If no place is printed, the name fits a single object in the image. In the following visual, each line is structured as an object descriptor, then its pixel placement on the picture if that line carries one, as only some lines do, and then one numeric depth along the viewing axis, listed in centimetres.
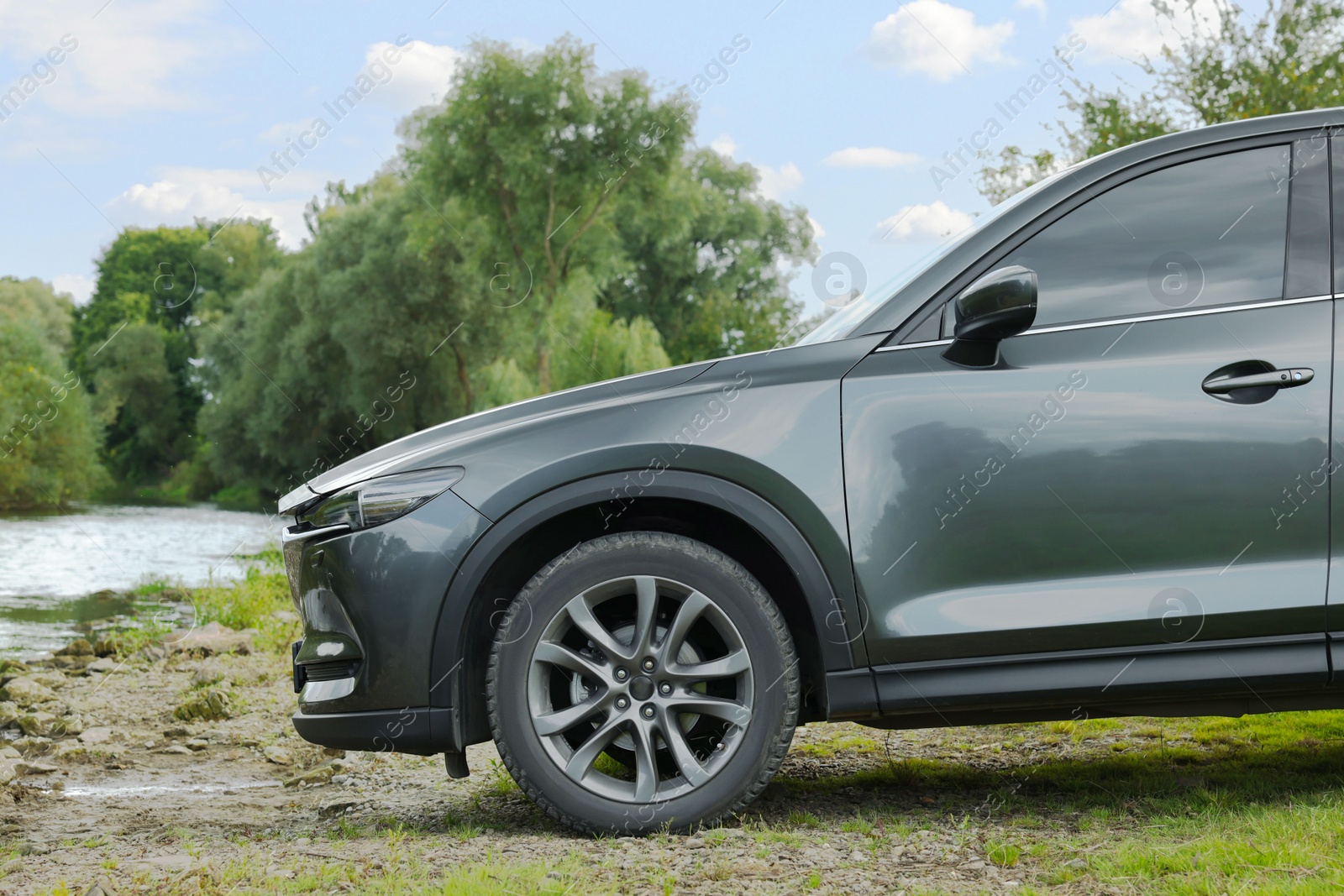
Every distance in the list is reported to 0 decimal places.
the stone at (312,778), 429
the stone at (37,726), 564
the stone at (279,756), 481
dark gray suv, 283
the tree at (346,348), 3547
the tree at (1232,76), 1255
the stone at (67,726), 562
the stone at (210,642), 806
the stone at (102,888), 247
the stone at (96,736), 536
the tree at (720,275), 4988
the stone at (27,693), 669
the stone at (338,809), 362
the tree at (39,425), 3300
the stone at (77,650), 859
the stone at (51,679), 728
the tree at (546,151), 2884
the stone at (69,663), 821
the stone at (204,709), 589
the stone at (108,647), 862
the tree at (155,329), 5188
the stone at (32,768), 468
